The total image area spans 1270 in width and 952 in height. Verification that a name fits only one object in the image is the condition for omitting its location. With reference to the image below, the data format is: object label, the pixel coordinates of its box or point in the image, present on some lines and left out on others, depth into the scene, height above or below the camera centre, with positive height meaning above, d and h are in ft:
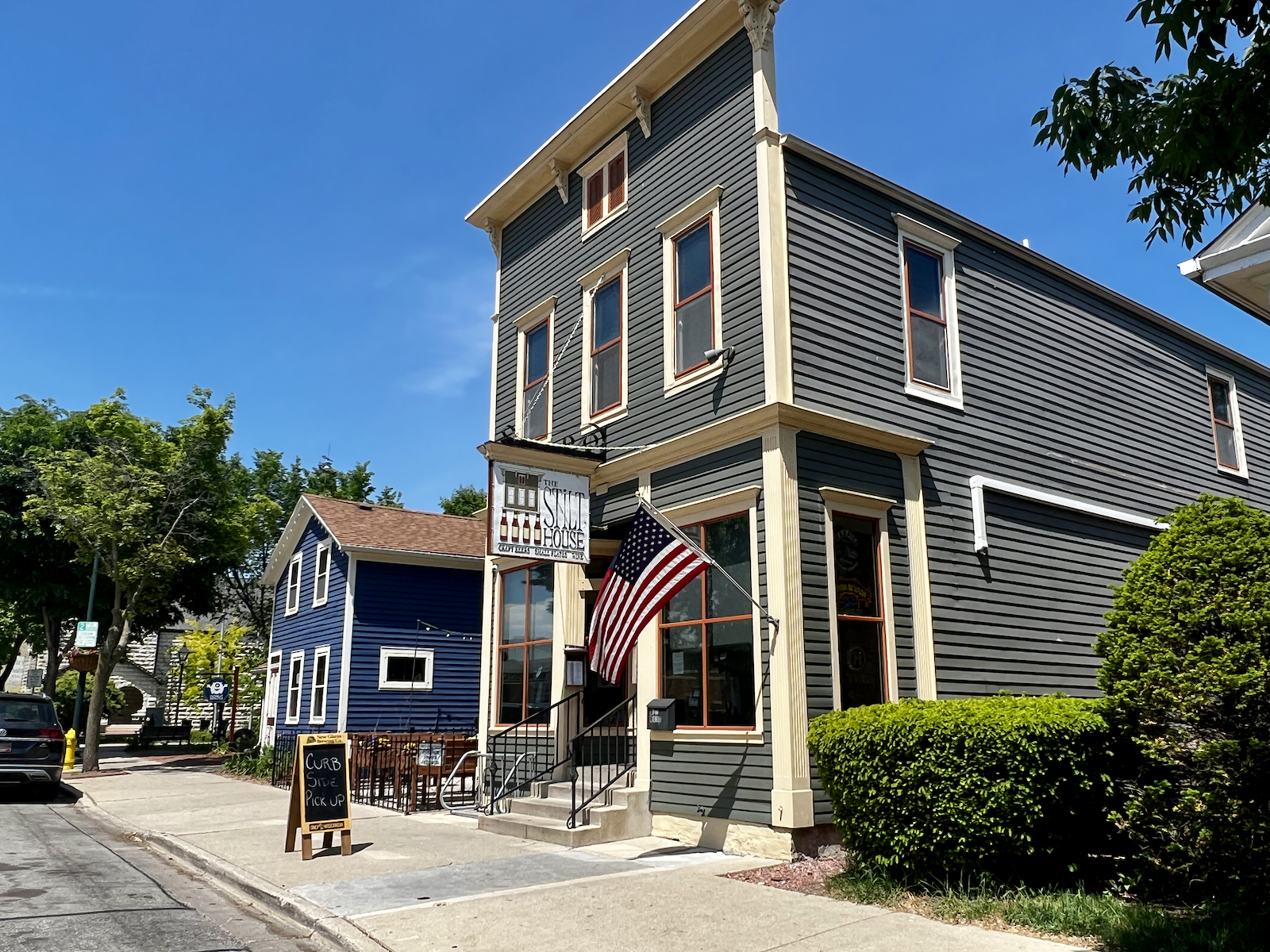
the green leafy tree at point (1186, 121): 14.99 +9.28
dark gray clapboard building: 35.12 +10.39
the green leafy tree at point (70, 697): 130.61 -2.09
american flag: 33.71 +3.25
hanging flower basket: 81.82 +1.64
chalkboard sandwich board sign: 34.50 -3.81
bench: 112.98 -5.91
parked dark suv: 57.21 -3.43
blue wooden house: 79.20 +4.41
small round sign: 105.60 -1.11
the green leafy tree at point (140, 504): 78.12 +14.30
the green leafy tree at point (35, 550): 98.94 +12.93
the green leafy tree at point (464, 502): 185.88 +32.76
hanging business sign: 37.29 +6.25
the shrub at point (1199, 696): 21.85 -0.37
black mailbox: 35.45 -1.21
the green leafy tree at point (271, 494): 137.33 +28.93
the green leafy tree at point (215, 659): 124.47 +2.79
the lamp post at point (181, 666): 135.82 +1.99
